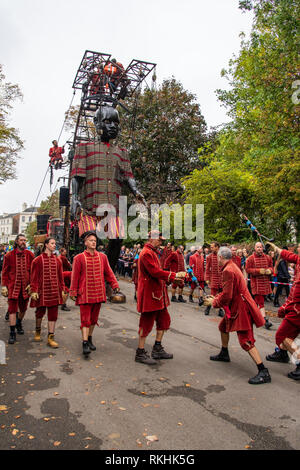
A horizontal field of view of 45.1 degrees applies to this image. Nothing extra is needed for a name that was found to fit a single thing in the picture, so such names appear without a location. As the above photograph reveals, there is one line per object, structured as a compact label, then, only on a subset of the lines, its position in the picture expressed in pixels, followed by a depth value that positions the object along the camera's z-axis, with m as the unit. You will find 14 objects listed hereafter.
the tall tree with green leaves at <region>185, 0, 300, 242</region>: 10.63
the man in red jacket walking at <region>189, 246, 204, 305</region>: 10.81
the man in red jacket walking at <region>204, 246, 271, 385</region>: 4.60
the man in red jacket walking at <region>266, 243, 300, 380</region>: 4.82
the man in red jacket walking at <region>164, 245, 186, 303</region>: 10.81
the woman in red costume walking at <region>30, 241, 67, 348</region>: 5.90
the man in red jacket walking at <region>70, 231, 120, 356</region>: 5.48
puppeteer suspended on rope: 15.33
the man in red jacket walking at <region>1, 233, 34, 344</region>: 6.35
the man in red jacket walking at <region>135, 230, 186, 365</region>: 5.15
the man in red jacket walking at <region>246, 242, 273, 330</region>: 7.67
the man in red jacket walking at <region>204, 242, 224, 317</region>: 9.41
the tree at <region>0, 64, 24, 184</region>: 23.11
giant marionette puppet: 8.73
